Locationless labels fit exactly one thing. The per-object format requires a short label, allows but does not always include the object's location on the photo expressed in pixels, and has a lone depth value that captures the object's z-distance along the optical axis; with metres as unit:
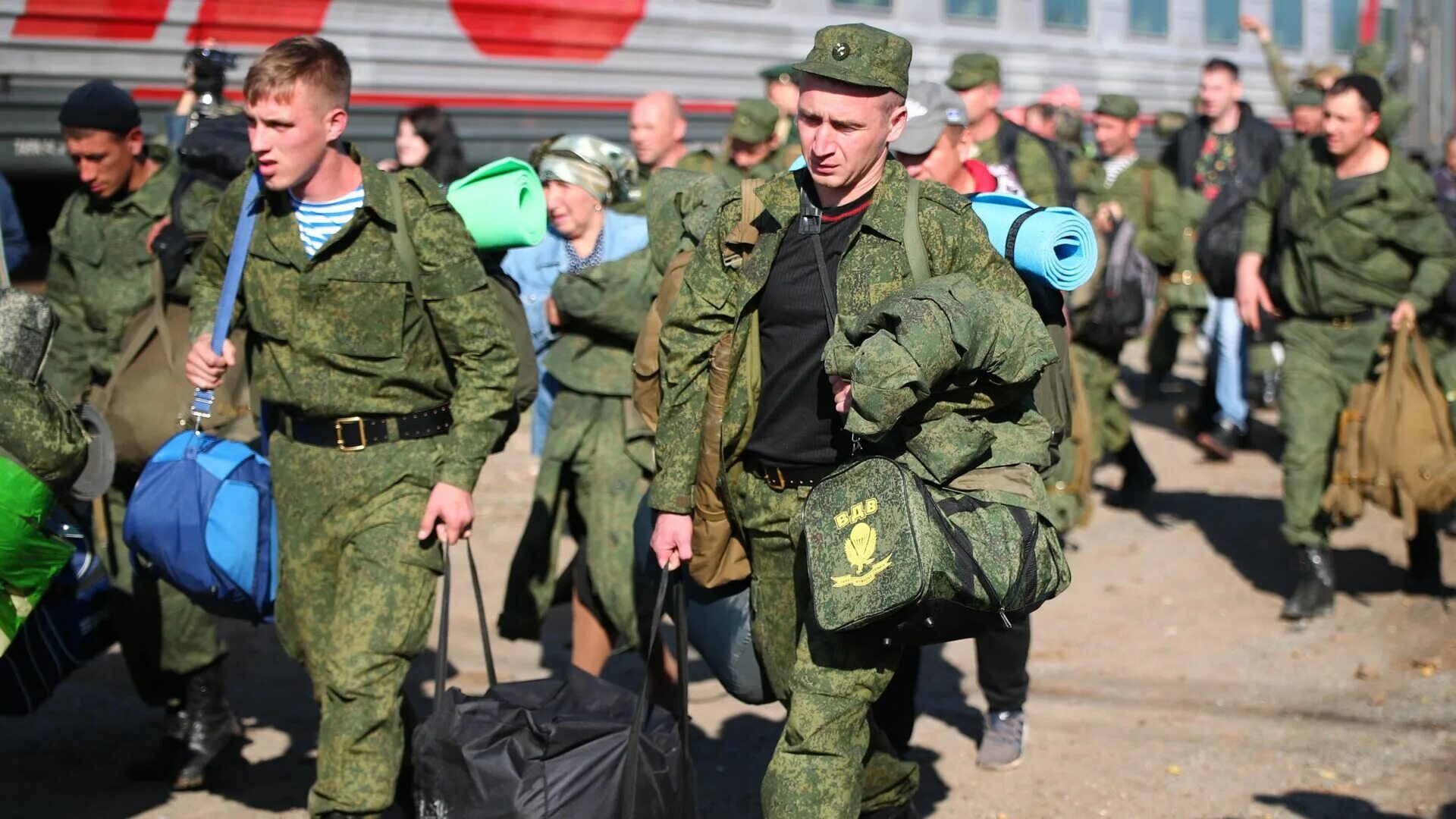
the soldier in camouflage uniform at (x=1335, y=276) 7.13
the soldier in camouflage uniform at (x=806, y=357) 3.72
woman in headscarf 5.96
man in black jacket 10.52
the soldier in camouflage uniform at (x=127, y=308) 5.50
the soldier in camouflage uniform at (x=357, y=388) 4.28
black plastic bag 3.81
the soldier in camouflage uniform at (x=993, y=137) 8.23
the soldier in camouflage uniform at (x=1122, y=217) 8.76
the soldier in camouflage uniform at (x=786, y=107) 8.64
